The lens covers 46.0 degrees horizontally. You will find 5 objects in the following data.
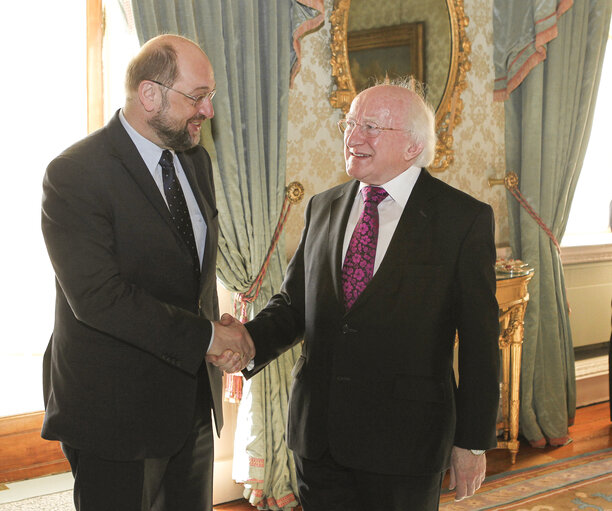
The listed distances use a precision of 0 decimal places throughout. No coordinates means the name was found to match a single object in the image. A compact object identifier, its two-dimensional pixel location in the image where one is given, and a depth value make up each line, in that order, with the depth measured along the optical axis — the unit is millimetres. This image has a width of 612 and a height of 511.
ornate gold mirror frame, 4070
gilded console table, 3799
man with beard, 1817
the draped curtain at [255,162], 3049
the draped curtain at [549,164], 4277
